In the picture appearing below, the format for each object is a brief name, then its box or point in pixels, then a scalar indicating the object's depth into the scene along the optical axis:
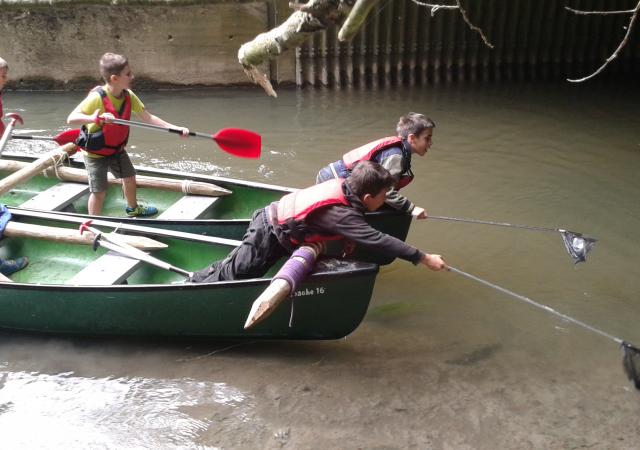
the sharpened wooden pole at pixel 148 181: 6.02
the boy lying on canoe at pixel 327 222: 3.98
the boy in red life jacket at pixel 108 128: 5.13
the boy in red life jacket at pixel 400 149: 4.79
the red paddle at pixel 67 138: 6.48
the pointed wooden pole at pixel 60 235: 5.06
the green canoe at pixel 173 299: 4.33
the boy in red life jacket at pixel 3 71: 5.33
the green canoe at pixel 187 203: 5.28
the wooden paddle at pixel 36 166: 5.77
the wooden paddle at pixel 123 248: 4.82
